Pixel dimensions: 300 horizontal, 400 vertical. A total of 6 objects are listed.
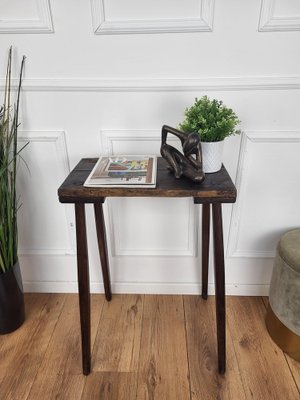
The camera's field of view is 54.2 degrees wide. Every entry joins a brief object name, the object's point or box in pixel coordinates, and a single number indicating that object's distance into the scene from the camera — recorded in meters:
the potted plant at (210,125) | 0.95
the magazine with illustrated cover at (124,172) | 0.91
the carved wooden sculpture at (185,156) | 0.90
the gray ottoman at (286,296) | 1.09
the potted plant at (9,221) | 1.15
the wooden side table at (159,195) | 0.89
